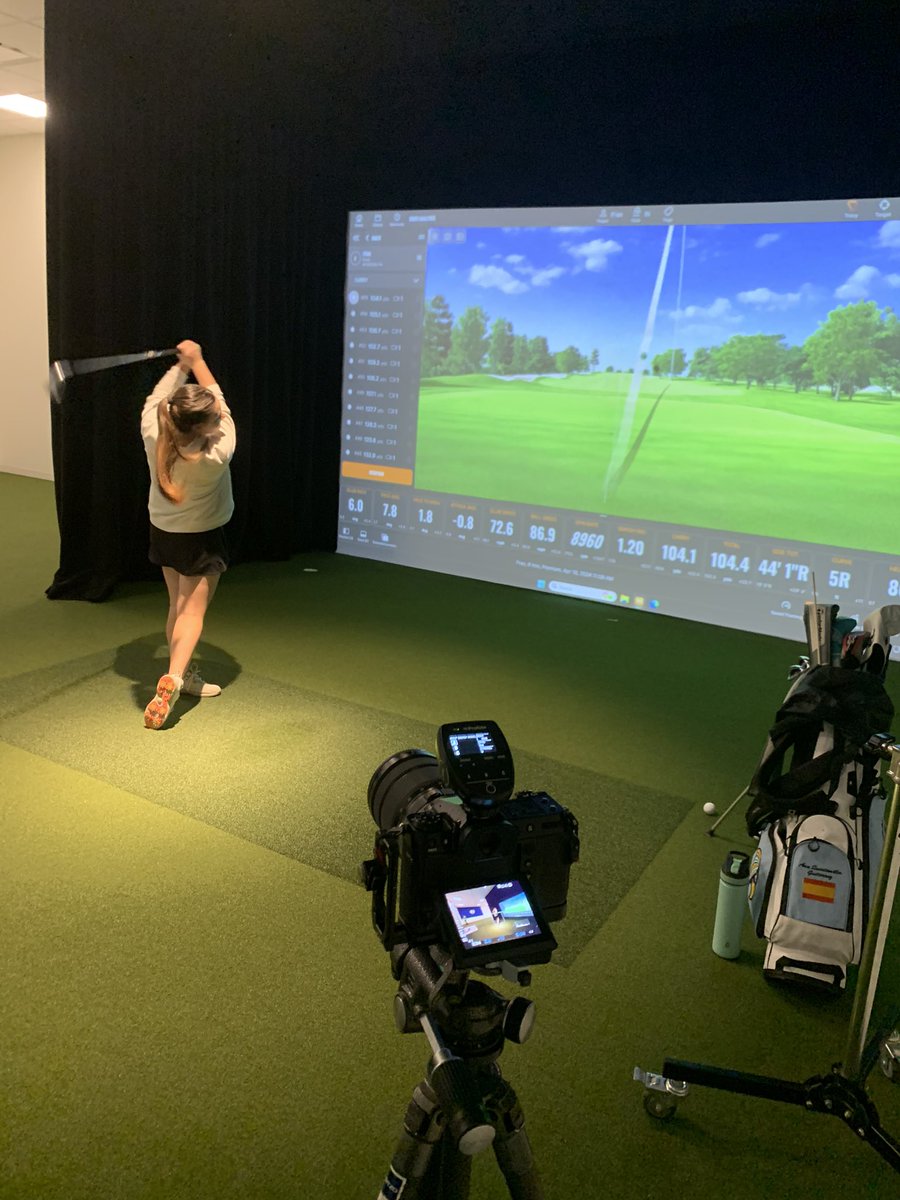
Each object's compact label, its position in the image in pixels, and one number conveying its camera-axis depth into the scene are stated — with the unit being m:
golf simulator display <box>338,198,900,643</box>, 4.49
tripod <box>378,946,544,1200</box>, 0.99
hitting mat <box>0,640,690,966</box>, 2.56
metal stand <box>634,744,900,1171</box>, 1.52
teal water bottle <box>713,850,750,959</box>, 2.10
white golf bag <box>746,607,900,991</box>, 2.02
